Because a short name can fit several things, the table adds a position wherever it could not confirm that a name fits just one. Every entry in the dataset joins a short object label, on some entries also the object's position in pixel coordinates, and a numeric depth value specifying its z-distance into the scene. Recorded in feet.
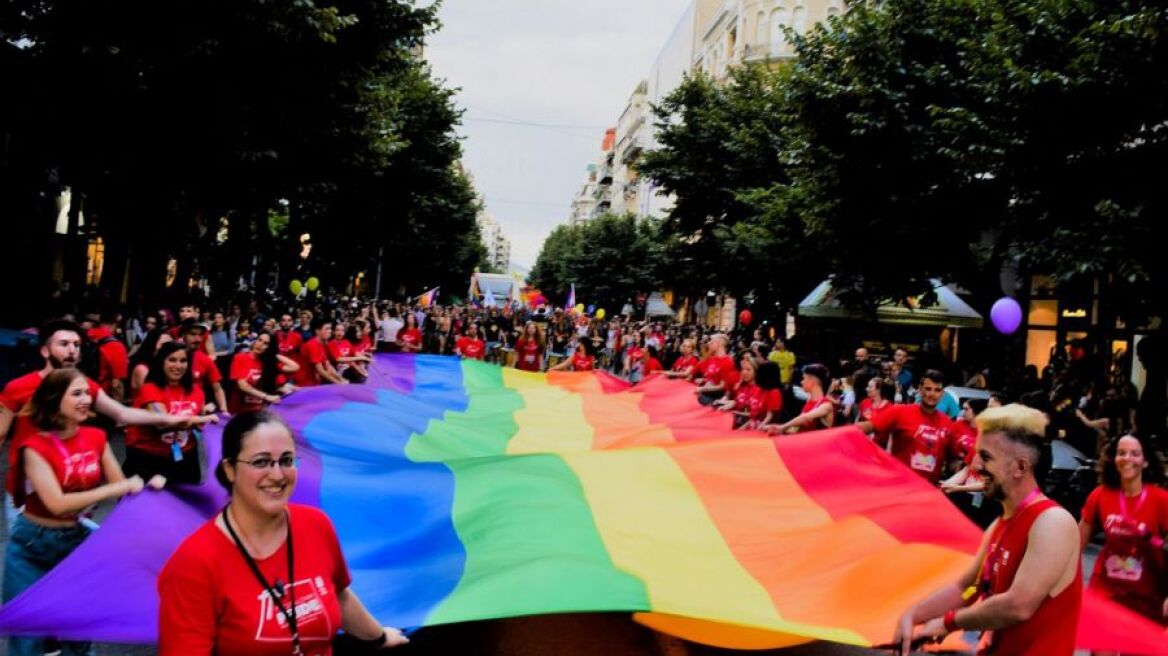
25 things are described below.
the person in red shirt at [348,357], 46.16
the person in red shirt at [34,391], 16.34
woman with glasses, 9.22
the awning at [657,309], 206.94
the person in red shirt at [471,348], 66.69
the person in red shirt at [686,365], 49.90
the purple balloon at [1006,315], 54.85
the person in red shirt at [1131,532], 17.84
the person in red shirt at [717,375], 44.50
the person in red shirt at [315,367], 41.91
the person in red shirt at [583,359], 64.18
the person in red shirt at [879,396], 30.40
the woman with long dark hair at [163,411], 22.58
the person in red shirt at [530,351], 64.85
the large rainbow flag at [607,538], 15.12
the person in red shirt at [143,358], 26.53
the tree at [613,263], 219.20
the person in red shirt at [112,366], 32.68
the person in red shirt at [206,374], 26.27
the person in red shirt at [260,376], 32.60
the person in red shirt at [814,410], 31.63
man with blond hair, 11.28
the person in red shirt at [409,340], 72.43
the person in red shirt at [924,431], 27.04
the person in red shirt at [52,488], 15.25
